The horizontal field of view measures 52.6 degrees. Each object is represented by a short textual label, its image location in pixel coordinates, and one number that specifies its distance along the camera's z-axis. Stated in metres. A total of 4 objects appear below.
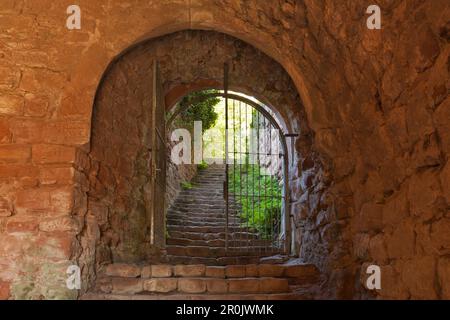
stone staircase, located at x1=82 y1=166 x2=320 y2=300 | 3.77
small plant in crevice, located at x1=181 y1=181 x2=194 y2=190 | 9.76
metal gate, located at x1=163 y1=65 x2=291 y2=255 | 5.57
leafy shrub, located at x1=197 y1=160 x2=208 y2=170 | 11.86
